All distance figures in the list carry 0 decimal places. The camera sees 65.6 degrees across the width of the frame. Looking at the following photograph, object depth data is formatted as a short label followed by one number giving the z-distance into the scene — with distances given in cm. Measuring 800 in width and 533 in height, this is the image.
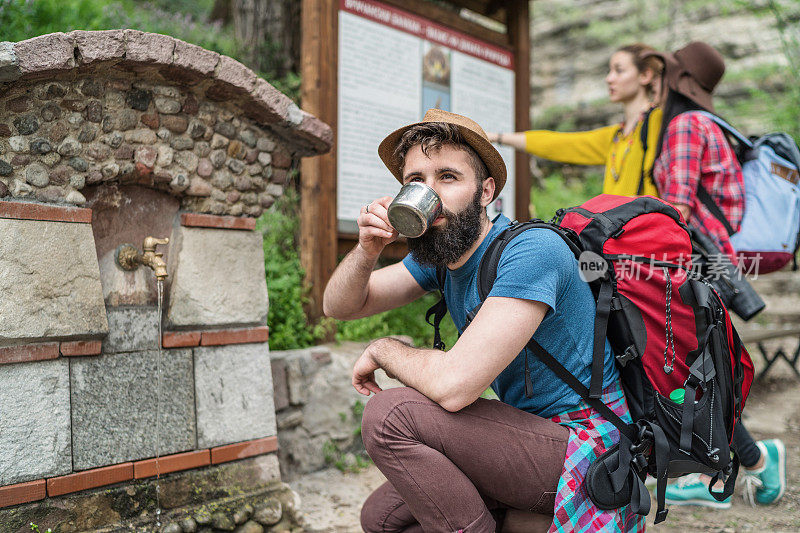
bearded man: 200
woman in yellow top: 378
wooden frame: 443
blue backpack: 337
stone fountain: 260
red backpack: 214
